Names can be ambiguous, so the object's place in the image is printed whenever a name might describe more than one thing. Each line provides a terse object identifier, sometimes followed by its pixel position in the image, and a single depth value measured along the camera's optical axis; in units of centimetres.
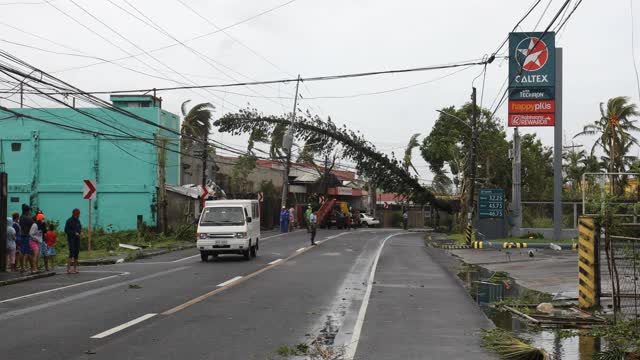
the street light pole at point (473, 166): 3600
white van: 2233
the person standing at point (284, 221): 4625
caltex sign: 3189
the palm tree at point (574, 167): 6070
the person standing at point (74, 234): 1889
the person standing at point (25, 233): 1902
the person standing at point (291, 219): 4744
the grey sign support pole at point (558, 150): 3419
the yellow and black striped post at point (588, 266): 1273
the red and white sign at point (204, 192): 3525
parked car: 6638
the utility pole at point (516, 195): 3672
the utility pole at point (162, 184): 3647
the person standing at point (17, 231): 1920
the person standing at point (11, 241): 1872
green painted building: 3822
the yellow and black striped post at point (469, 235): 3391
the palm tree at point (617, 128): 4347
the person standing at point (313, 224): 3041
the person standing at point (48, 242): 1969
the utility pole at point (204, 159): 3891
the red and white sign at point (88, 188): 2486
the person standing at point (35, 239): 1886
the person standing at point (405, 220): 5994
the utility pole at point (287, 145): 4666
